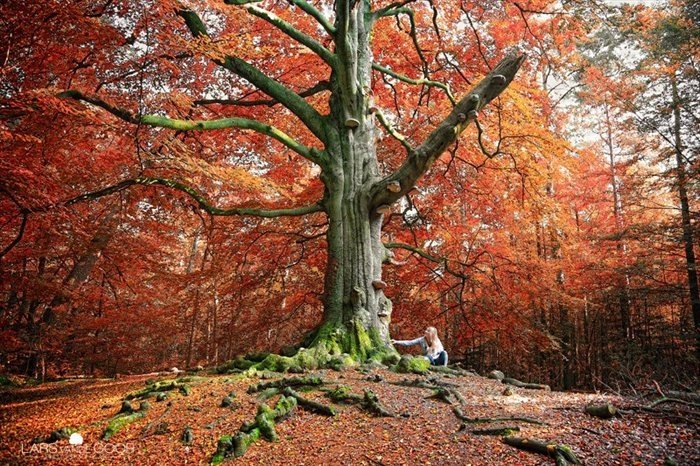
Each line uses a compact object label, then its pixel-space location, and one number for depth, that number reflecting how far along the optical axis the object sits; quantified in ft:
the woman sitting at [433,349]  22.61
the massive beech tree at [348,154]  17.52
